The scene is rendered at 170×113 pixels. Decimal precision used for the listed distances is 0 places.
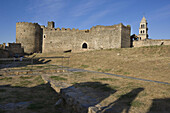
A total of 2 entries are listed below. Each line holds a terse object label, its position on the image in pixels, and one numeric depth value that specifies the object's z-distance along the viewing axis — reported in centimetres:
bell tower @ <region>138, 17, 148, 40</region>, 6090
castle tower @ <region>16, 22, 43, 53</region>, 3688
